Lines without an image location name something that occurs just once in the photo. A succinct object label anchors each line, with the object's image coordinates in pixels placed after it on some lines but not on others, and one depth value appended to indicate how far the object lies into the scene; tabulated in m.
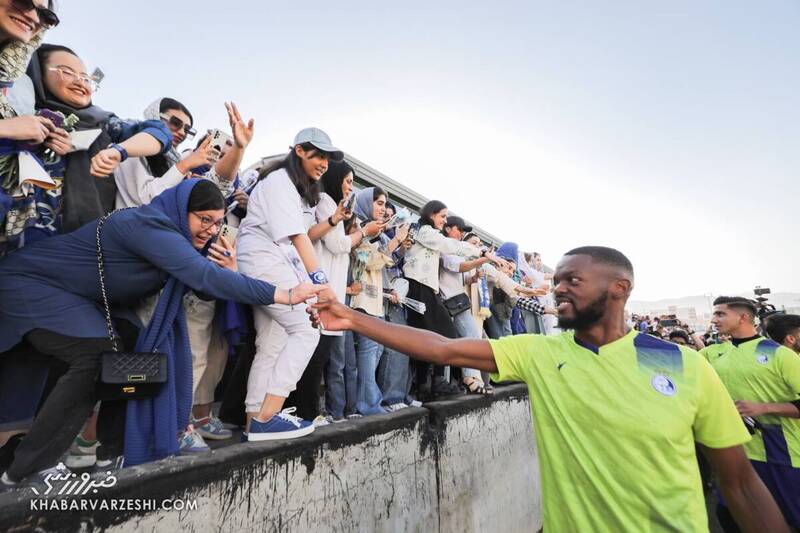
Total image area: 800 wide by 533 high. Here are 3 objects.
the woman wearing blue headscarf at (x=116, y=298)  1.86
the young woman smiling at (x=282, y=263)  2.55
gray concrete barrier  1.54
